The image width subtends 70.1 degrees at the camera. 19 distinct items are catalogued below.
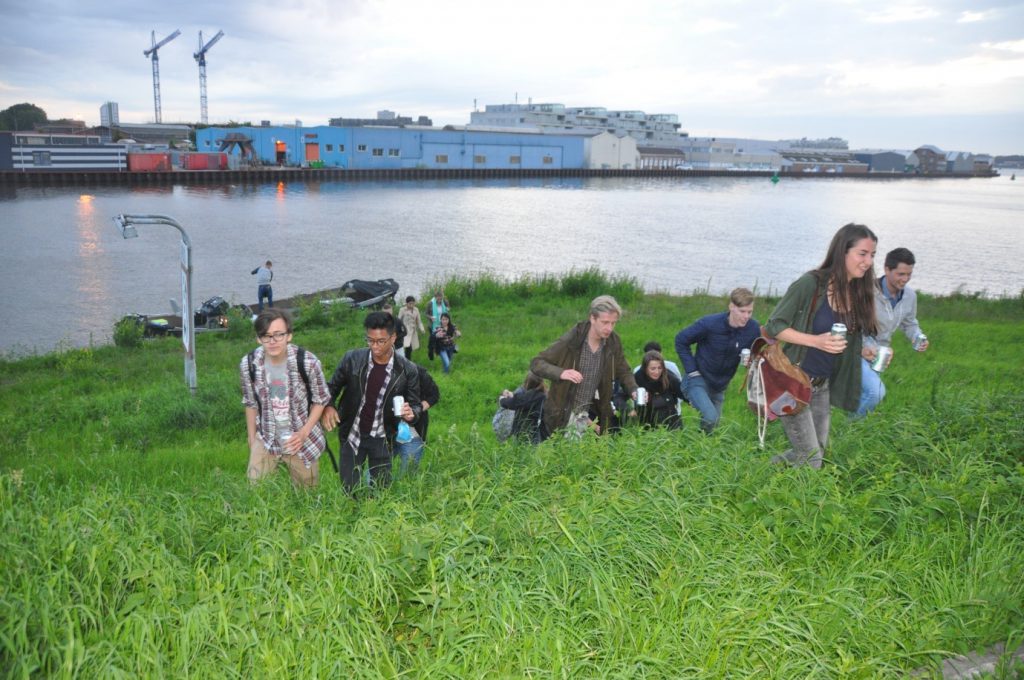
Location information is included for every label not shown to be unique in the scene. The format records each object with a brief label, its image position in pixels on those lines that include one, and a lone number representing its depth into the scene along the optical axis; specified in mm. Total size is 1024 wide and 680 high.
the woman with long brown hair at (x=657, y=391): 7086
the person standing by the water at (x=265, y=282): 22234
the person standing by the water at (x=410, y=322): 13488
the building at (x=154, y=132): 120706
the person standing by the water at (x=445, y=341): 12953
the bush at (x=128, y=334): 17719
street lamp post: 10801
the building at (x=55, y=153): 76125
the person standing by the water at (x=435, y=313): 13148
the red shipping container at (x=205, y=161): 89062
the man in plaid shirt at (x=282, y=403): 5305
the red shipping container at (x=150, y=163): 83688
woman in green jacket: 4727
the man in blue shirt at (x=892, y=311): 6470
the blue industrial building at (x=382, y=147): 98250
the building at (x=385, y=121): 124012
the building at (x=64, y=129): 101938
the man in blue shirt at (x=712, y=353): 6992
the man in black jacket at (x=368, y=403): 5488
